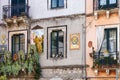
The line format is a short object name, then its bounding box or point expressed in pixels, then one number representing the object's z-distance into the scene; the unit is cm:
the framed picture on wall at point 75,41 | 2026
